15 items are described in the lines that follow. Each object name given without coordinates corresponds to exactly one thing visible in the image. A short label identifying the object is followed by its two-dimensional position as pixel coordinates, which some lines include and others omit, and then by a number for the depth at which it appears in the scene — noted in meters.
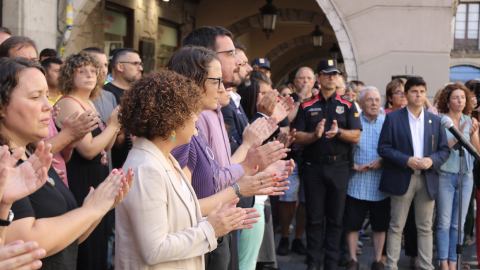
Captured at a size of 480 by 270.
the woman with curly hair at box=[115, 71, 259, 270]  1.85
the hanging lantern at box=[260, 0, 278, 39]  9.72
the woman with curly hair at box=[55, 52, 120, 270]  3.26
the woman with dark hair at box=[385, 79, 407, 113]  5.66
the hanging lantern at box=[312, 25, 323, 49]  13.59
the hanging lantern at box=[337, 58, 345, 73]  17.08
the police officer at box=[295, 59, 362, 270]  4.95
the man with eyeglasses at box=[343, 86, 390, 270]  5.08
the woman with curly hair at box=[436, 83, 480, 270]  4.91
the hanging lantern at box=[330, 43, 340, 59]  16.00
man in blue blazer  4.79
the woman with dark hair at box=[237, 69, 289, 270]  3.49
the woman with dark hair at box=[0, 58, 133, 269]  1.67
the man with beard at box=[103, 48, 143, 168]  4.83
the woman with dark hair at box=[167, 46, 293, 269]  2.34
